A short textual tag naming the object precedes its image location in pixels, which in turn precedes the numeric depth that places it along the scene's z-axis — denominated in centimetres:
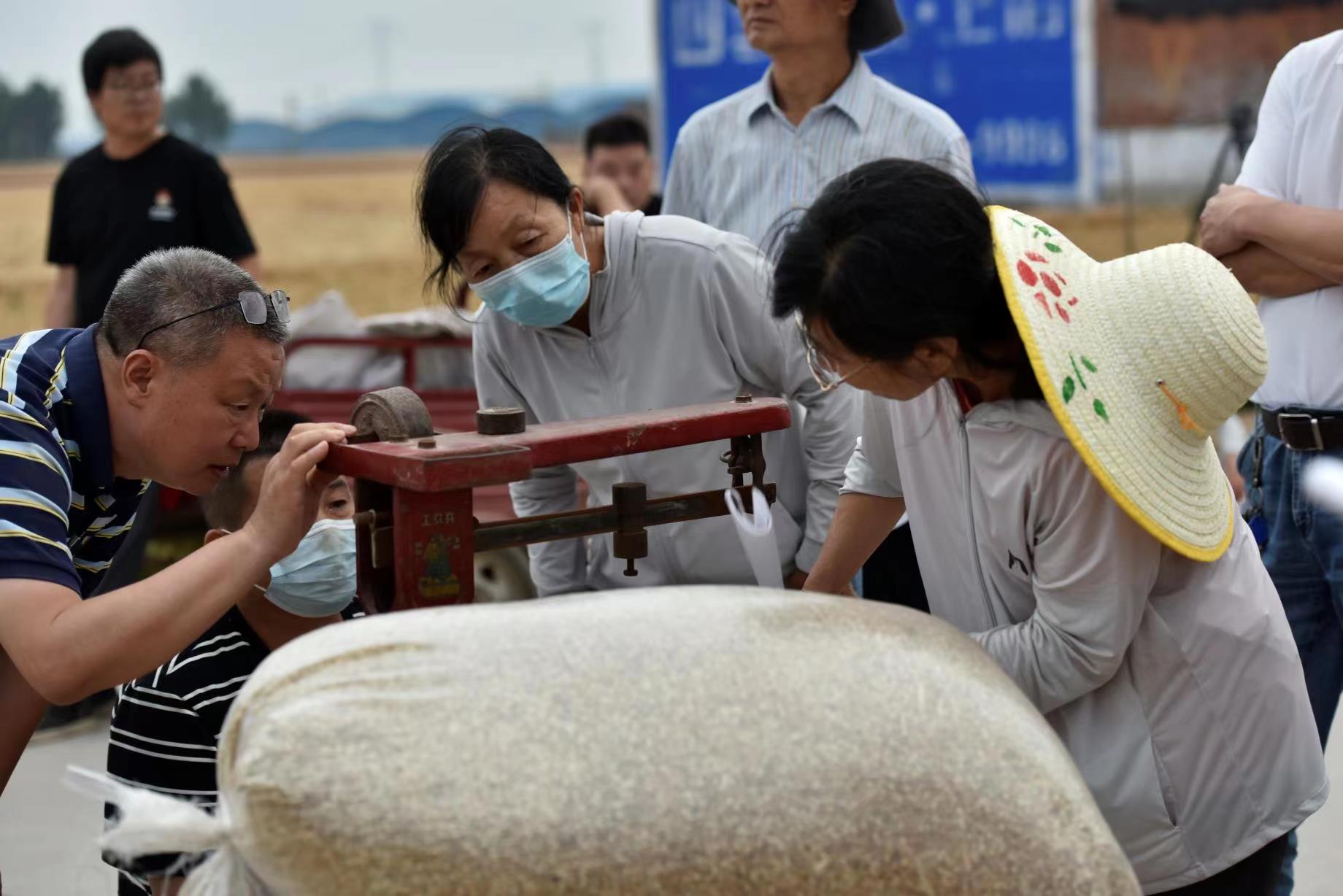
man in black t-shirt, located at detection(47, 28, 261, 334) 422
